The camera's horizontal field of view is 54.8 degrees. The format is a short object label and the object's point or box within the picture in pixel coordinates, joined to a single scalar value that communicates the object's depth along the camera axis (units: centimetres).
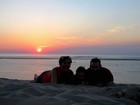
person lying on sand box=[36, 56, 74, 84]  312
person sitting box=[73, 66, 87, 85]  325
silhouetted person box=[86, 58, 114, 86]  333
